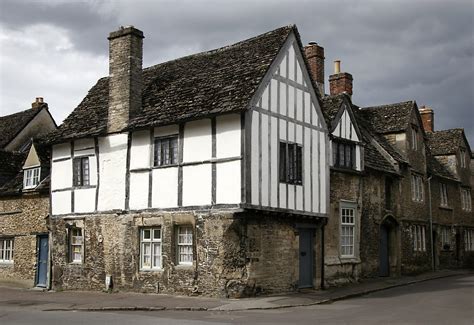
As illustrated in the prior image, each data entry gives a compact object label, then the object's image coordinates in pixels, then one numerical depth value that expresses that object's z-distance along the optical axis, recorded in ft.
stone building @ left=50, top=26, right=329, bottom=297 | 57.16
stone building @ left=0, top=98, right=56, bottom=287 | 78.69
